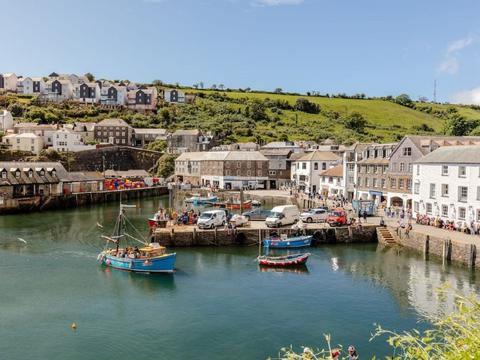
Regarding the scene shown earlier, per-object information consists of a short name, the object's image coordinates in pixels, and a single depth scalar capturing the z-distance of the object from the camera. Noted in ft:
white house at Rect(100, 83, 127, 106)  561.02
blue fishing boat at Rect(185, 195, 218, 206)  255.50
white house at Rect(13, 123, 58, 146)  384.88
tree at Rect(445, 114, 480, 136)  403.89
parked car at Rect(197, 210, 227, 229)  148.97
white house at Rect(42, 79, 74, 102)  552.41
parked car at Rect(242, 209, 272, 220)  176.76
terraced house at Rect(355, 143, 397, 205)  206.08
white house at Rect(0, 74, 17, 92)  580.71
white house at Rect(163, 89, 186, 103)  602.44
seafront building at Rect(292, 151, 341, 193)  280.51
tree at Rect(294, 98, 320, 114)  614.34
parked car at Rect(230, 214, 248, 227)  153.79
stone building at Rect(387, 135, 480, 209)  179.39
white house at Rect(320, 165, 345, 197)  245.73
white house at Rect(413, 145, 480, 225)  139.03
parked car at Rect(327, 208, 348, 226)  155.22
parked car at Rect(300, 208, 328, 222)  164.14
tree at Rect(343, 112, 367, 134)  551.59
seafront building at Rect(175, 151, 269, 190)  330.95
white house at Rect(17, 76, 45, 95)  573.33
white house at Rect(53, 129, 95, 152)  378.94
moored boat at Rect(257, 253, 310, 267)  119.85
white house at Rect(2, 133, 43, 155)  363.56
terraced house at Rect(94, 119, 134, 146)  437.58
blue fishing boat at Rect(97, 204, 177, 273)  112.16
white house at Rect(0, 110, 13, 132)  423.64
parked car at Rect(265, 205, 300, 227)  155.22
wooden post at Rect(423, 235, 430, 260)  130.11
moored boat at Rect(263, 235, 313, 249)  139.03
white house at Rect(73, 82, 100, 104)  558.56
